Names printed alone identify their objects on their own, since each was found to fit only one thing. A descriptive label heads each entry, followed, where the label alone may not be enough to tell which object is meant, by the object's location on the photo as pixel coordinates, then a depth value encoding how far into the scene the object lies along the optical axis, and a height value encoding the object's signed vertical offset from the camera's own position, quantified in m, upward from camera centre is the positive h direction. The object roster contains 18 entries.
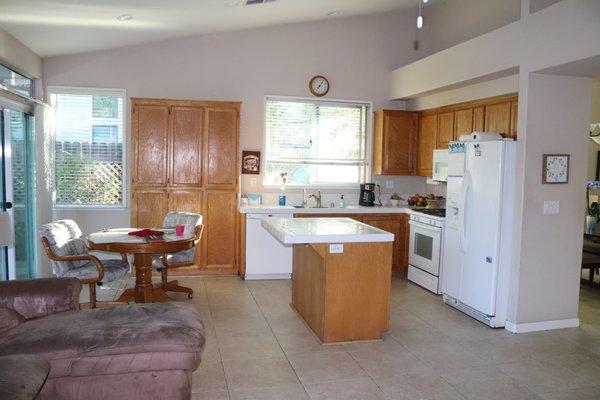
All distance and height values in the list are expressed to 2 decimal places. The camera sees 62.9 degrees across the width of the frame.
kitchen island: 3.90 -0.88
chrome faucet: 6.68 -0.35
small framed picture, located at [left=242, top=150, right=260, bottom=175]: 6.54 +0.11
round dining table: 4.36 -0.72
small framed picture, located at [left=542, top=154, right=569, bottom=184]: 4.37 +0.07
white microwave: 5.92 +0.11
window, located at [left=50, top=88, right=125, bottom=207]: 6.14 +0.26
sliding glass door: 4.82 -0.25
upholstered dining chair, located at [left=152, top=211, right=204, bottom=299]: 5.14 -0.96
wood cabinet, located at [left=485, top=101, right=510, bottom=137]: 5.07 +0.61
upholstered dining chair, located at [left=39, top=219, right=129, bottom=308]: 4.32 -0.83
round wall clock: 6.68 +1.17
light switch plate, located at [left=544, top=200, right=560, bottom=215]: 4.41 -0.28
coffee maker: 6.77 -0.31
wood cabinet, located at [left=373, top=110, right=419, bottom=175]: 6.71 +0.43
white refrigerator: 4.43 -0.48
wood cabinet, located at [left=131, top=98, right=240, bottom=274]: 5.97 +0.02
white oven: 5.51 -0.92
